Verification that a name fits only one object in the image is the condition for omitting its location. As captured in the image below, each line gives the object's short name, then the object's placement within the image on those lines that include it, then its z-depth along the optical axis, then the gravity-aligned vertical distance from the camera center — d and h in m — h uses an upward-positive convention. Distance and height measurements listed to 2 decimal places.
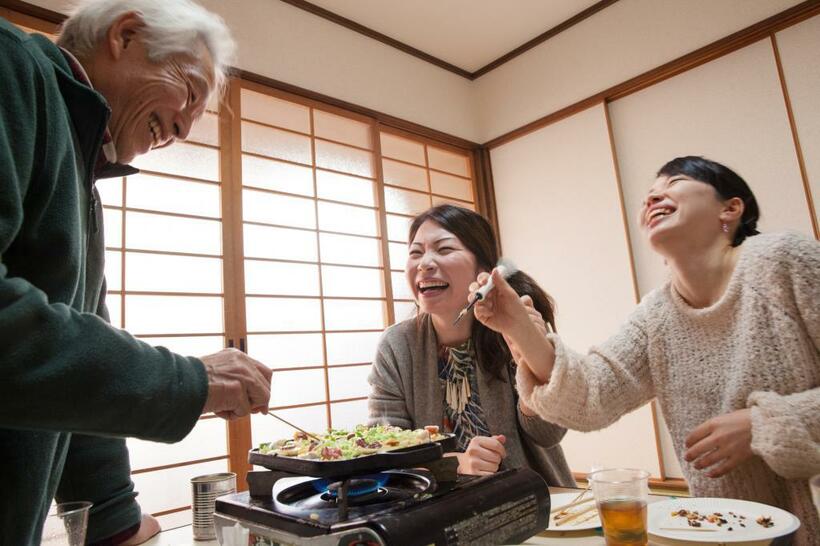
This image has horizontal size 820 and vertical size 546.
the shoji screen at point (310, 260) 3.45 +0.79
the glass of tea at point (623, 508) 0.86 -0.26
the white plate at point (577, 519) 1.01 -0.34
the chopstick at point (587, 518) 1.05 -0.34
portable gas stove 0.76 -0.23
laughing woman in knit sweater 1.20 -0.03
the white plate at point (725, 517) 0.86 -0.33
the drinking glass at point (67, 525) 0.89 -0.22
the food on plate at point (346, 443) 0.99 -0.15
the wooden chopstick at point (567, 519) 1.06 -0.34
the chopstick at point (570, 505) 1.15 -0.34
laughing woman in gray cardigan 1.77 +0.00
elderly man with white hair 0.70 +0.22
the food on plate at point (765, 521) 0.92 -0.33
